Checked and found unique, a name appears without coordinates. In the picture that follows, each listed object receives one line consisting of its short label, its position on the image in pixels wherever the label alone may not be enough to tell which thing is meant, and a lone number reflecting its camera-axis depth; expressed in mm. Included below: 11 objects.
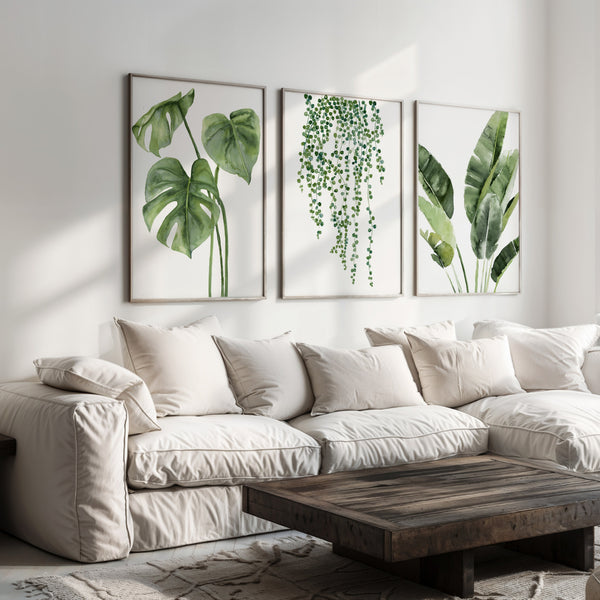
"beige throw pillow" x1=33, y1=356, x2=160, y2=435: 3502
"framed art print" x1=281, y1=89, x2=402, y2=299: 4855
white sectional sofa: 3346
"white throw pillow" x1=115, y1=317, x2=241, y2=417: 4008
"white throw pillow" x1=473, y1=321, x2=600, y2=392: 4836
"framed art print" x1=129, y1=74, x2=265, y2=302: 4446
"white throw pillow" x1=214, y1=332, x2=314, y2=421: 4219
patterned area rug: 2957
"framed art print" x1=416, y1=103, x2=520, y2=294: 5309
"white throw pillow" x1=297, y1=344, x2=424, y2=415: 4320
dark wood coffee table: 2789
